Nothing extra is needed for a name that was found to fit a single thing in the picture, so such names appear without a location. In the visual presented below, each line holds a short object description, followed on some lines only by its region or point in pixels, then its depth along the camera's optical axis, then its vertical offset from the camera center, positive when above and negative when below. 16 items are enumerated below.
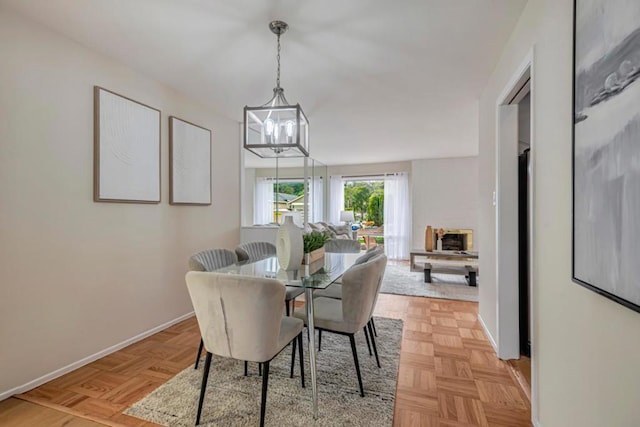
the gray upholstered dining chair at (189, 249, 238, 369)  2.11 -0.37
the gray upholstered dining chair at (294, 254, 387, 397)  1.84 -0.56
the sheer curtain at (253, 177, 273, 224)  8.76 +0.38
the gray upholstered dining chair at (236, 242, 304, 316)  2.53 -0.38
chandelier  2.05 +0.61
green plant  2.37 -0.22
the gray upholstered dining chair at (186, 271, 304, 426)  1.46 -0.51
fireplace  6.05 -0.54
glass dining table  1.73 -0.40
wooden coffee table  4.82 -0.96
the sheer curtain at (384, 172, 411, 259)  7.54 -0.07
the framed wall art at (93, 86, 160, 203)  2.38 +0.54
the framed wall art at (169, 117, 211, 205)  3.08 +0.54
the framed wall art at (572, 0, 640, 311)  0.80 +0.20
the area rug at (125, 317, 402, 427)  1.67 -1.13
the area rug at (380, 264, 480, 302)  4.26 -1.13
